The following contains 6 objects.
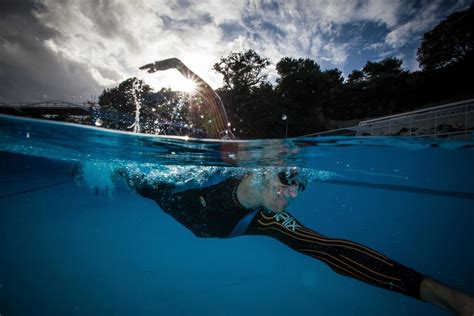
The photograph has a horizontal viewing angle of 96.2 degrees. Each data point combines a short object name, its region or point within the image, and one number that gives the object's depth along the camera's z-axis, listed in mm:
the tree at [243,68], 38281
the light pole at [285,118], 31661
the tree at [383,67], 48803
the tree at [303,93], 33656
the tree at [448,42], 32688
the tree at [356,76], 53169
